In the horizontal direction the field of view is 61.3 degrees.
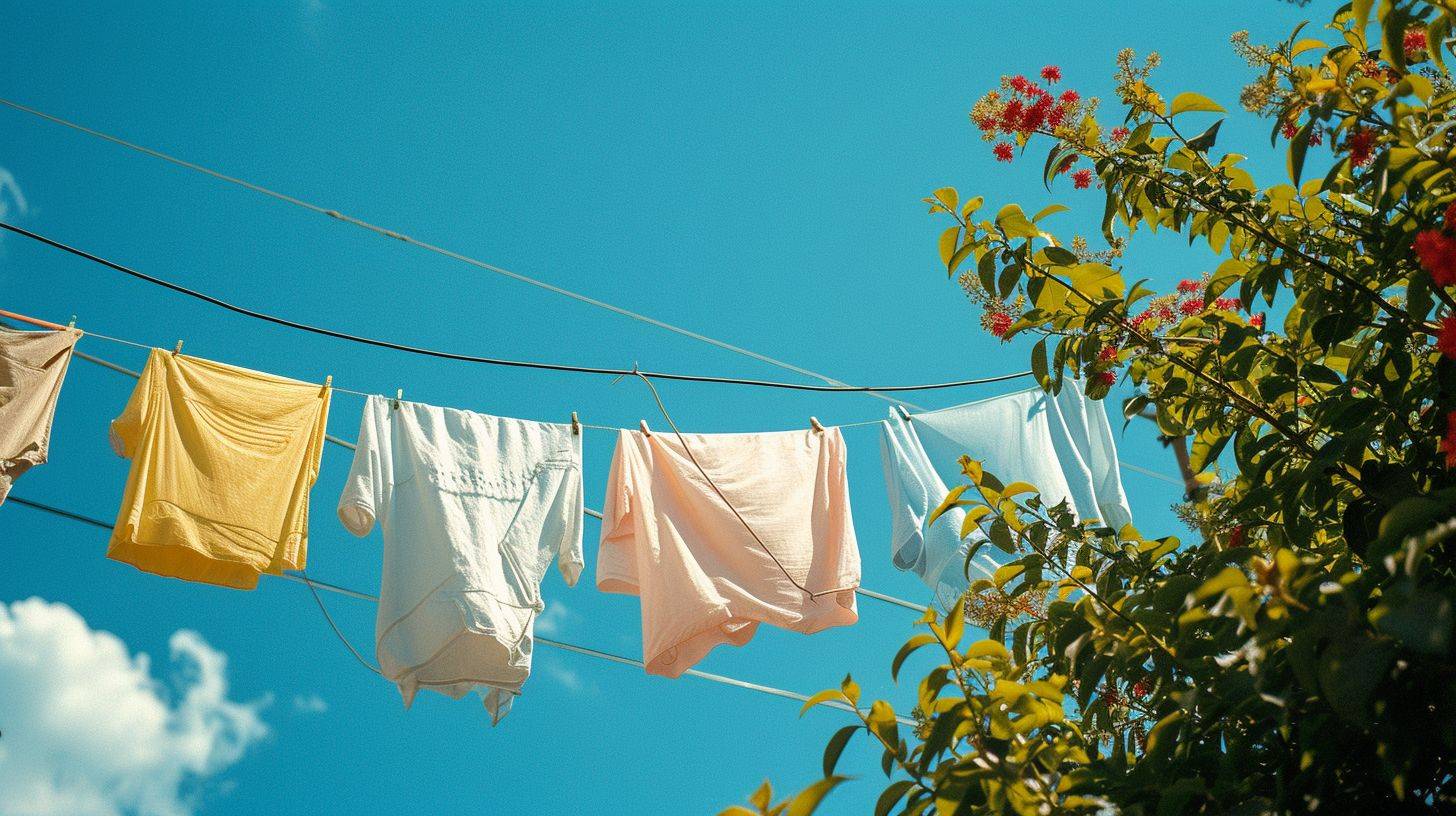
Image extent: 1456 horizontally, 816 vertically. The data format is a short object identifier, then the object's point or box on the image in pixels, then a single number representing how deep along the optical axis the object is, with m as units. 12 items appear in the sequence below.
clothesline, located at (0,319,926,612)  3.48
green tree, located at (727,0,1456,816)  0.97
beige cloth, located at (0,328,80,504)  3.07
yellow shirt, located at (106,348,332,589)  3.04
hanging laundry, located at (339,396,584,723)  3.08
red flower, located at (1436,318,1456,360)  1.09
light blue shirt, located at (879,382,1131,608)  3.61
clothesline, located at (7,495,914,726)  3.73
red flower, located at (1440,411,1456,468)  1.07
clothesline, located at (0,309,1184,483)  3.33
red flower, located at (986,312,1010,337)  1.89
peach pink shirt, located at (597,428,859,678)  3.25
